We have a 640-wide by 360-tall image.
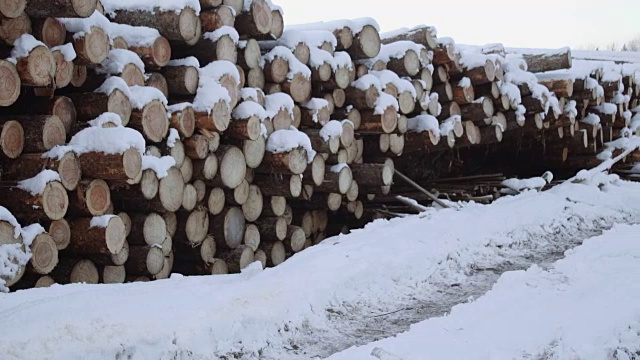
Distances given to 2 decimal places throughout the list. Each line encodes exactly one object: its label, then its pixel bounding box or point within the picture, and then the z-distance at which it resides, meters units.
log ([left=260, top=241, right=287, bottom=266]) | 6.68
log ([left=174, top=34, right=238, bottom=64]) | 5.60
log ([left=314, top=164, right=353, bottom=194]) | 6.92
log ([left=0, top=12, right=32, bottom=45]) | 4.26
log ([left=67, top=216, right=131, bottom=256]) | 4.68
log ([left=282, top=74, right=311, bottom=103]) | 6.39
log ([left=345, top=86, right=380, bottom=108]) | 7.10
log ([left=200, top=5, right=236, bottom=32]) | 5.57
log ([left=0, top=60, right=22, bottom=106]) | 4.14
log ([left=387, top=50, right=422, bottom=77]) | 7.60
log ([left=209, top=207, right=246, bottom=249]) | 6.05
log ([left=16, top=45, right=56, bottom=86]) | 4.24
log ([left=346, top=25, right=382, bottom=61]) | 7.12
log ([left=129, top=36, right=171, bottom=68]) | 5.12
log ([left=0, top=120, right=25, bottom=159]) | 4.37
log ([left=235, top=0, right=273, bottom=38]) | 5.93
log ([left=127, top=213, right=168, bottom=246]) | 5.21
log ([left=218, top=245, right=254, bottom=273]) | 6.14
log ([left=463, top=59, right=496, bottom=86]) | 8.40
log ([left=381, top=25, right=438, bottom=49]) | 7.94
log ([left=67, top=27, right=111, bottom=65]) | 4.61
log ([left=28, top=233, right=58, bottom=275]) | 4.35
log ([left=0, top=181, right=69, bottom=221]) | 4.36
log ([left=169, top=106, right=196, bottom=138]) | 5.22
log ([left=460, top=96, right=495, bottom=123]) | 8.62
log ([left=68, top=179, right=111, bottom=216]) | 4.64
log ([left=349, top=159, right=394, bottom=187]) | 7.31
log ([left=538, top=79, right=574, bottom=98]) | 9.89
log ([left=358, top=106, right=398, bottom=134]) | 7.26
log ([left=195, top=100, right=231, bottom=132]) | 5.32
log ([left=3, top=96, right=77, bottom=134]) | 4.63
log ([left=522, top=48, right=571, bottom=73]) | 10.05
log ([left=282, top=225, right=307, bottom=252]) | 6.90
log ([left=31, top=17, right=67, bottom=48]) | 4.49
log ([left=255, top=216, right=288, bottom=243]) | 6.61
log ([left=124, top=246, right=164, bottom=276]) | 5.21
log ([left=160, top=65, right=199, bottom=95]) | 5.36
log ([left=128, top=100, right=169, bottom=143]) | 4.92
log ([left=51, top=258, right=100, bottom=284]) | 4.81
